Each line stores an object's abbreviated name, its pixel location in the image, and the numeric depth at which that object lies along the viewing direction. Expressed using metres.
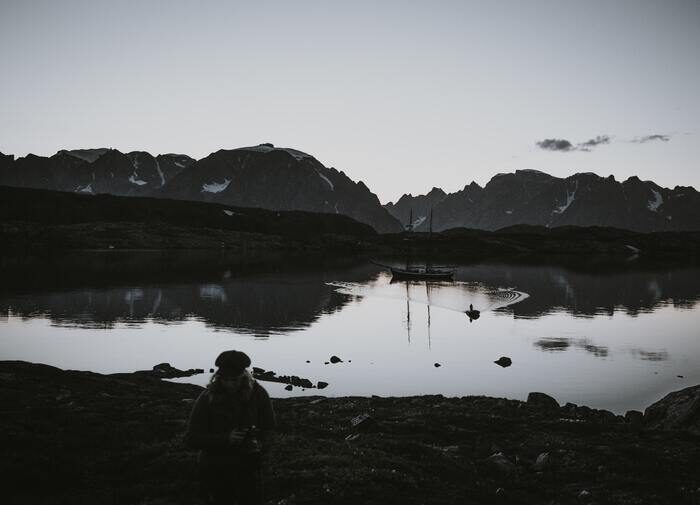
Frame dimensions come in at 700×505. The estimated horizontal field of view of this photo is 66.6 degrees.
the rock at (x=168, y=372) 39.53
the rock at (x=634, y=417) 29.03
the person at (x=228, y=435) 9.09
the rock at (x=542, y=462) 18.27
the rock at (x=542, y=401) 31.54
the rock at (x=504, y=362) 47.38
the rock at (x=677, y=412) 24.94
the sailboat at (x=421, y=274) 139.38
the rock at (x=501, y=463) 17.81
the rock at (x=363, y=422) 22.64
